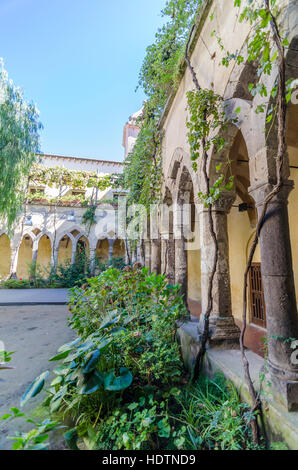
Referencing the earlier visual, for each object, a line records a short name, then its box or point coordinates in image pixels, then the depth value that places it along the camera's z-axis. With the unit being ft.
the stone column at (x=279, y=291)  4.55
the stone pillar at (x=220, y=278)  7.35
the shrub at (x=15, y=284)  35.55
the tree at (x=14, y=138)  27.04
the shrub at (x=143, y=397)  4.55
